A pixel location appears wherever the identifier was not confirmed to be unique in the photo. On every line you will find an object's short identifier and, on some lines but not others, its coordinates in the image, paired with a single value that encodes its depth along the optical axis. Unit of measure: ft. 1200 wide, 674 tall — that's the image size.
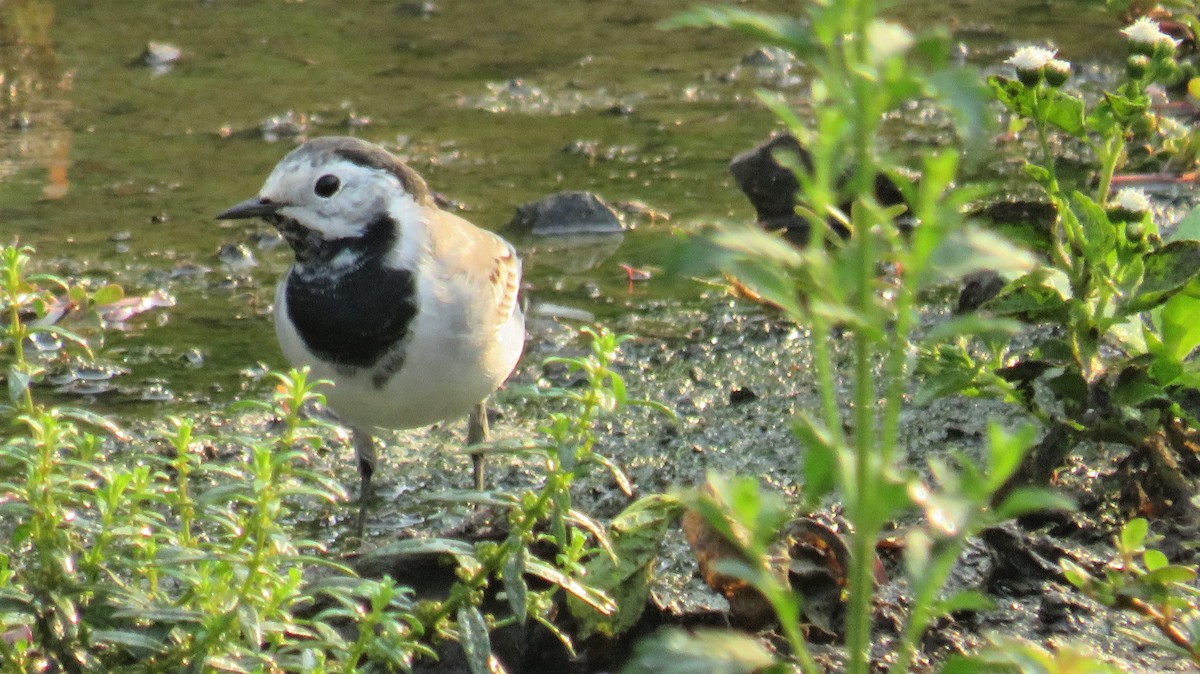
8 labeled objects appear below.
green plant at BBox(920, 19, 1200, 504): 22.81
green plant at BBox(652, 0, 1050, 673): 11.62
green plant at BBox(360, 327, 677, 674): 18.31
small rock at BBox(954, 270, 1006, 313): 32.58
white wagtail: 28.30
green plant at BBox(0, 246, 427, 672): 17.19
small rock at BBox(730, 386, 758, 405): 33.53
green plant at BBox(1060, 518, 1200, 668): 18.06
